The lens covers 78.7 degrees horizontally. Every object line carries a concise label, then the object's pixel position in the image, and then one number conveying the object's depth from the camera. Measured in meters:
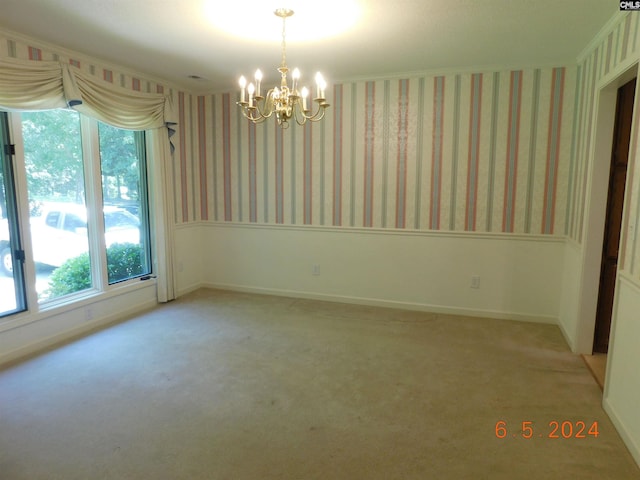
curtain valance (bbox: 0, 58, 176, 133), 2.91
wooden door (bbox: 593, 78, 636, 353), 2.97
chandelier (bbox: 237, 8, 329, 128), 2.40
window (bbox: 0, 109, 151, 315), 3.36
